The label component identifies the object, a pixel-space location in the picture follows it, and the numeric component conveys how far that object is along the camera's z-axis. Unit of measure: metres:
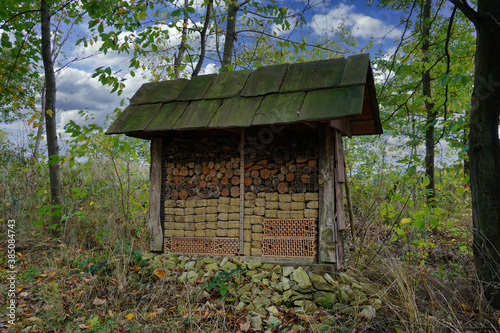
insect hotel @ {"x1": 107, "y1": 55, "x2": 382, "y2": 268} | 4.75
